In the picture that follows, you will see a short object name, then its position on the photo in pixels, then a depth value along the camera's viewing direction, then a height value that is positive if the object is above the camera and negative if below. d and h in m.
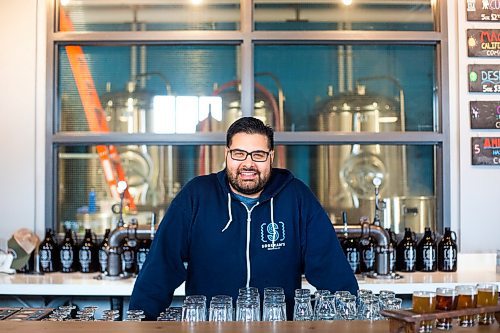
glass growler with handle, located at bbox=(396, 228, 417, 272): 4.26 -0.34
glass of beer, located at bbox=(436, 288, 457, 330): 2.03 -0.29
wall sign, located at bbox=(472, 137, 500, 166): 4.45 +0.27
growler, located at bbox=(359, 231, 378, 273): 4.18 -0.32
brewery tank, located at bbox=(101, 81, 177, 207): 4.67 +0.29
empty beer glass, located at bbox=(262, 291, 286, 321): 2.28 -0.35
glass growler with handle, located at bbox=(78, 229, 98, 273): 4.27 -0.33
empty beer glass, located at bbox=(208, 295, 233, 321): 2.23 -0.34
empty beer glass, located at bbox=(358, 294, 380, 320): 2.25 -0.34
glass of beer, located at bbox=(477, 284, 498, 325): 2.09 -0.29
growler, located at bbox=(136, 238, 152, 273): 4.17 -0.30
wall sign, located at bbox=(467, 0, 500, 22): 4.49 +1.12
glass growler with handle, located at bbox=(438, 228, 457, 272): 4.28 -0.33
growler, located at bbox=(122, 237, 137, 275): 4.15 -0.33
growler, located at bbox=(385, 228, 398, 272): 4.16 -0.32
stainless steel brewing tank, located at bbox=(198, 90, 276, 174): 4.61 +0.50
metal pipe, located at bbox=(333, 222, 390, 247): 4.17 -0.19
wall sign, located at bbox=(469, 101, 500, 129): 4.46 +0.49
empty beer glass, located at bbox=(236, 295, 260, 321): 2.25 -0.34
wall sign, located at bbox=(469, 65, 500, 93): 4.47 +0.70
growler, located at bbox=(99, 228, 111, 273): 4.19 -0.33
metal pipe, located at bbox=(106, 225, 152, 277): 4.09 -0.22
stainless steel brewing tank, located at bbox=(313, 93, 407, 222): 4.64 +0.24
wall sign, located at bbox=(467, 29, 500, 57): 4.48 +0.92
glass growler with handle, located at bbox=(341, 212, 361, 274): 4.15 -0.30
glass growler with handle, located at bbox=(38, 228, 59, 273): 4.24 -0.32
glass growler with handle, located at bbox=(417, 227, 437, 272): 4.27 -0.34
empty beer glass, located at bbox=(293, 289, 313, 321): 2.30 -0.34
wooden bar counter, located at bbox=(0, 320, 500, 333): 2.04 -0.36
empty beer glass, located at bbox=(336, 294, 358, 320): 2.28 -0.34
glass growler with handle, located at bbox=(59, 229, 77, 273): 4.26 -0.33
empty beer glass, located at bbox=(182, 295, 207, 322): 2.22 -0.34
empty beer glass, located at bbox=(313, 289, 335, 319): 2.32 -0.31
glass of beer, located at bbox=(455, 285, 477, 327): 2.05 -0.29
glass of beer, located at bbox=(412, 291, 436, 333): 1.98 -0.29
